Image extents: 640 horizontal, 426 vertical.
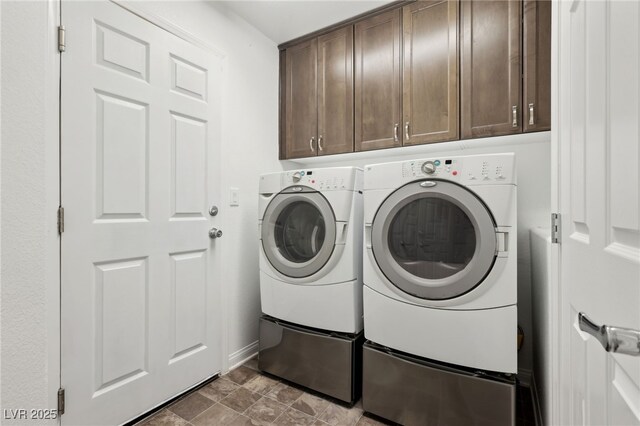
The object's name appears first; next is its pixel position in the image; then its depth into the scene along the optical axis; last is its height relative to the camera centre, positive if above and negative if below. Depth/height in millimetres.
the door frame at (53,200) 1165 +56
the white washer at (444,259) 1204 -217
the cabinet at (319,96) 2088 +903
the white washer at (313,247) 1593 -208
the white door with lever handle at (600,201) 440 +22
